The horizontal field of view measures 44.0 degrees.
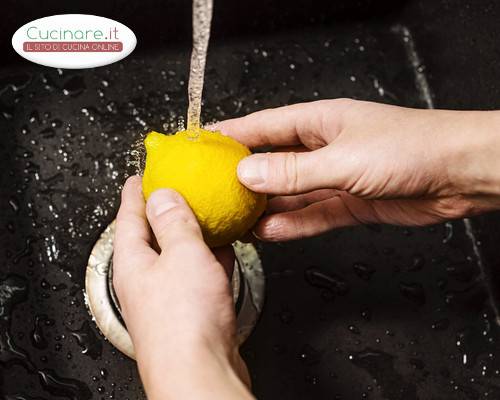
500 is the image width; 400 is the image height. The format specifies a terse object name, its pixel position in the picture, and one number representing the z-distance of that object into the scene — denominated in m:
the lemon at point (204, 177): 0.68
